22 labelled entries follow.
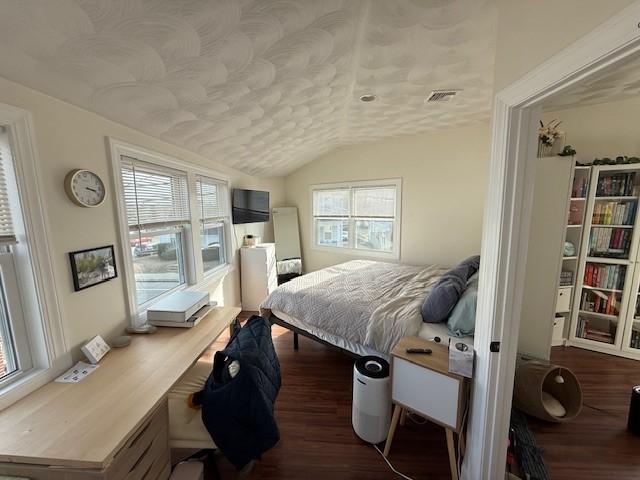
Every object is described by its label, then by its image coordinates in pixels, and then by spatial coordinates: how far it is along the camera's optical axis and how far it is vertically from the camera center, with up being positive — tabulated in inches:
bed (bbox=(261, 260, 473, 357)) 75.6 -34.3
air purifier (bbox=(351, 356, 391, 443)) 63.9 -49.9
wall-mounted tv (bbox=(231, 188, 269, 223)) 134.9 +1.4
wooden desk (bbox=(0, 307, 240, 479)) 35.7 -33.8
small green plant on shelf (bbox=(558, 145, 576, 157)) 78.4 +15.5
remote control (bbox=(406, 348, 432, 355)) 59.4 -33.9
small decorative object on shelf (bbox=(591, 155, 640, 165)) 93.3 +15.0
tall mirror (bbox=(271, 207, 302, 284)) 177.9 -24.6
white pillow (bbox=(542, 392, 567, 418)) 71.1 -58.2
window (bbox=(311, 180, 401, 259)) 155.0 -7.0
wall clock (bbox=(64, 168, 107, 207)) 54.2 +5.4
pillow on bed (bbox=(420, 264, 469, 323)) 74.5 -28.2
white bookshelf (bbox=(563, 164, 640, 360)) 95.3 -23.2
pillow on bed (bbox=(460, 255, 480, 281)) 94.3 -23.3
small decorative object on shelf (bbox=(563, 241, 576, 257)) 100.9 -18.5
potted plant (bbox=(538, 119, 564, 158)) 81.4 +19.7
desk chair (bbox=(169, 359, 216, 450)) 51.4 -44.4
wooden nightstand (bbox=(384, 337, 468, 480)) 52.9 -40.2
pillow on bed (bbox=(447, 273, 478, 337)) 69.4 -31.0
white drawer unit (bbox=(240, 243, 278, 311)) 141.7 -37.1
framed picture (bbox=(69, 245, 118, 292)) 55.7 -12.8
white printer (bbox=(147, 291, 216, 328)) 74.0 -30.0
